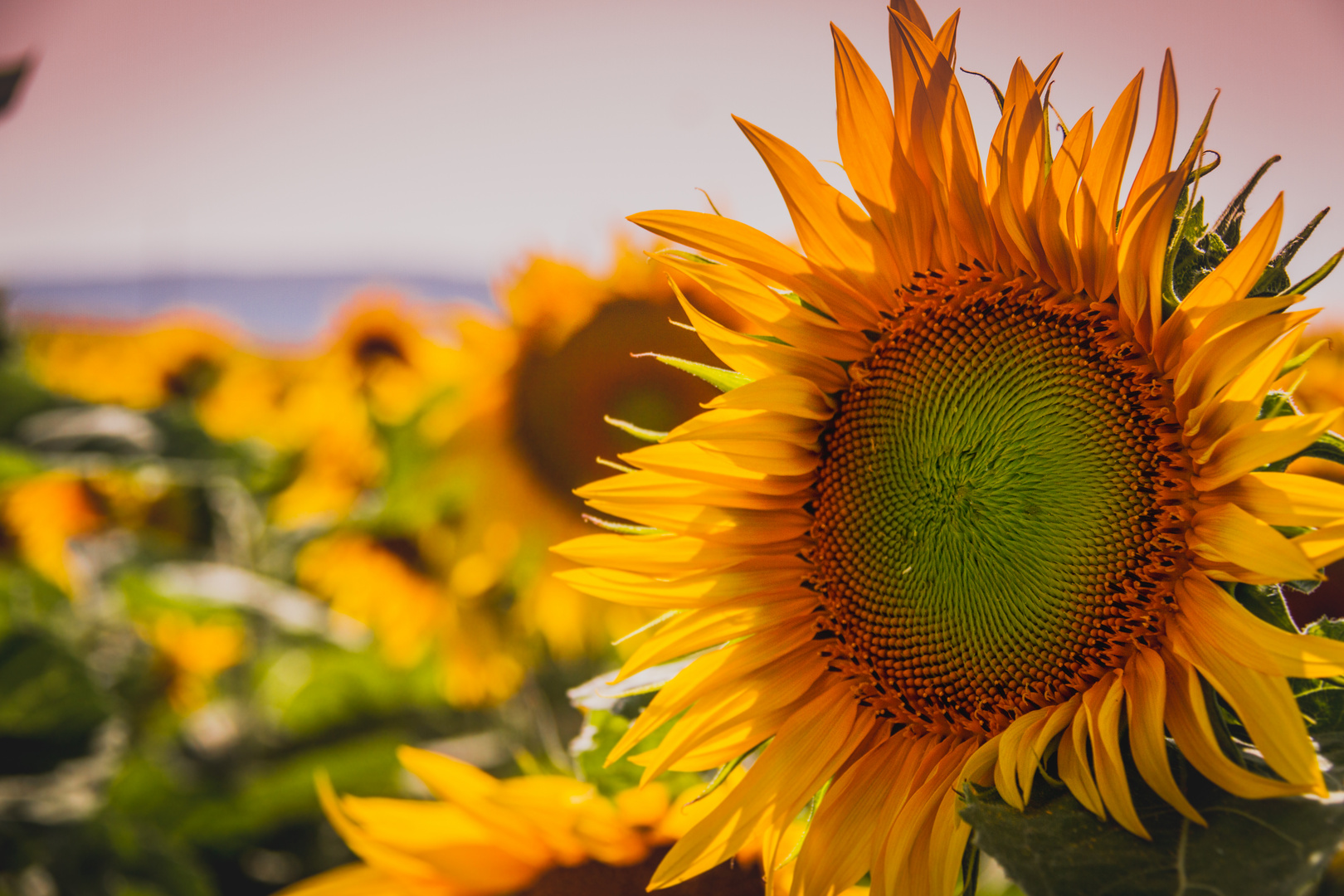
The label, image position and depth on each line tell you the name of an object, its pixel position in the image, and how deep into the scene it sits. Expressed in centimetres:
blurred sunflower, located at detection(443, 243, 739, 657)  229
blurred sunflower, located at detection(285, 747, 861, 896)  132
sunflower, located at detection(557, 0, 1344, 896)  73
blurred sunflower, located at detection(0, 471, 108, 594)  446
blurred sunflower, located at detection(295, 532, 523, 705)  297
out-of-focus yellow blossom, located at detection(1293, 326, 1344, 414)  157
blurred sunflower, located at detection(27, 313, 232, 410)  500
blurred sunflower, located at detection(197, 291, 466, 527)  327
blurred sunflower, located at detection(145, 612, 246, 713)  475
